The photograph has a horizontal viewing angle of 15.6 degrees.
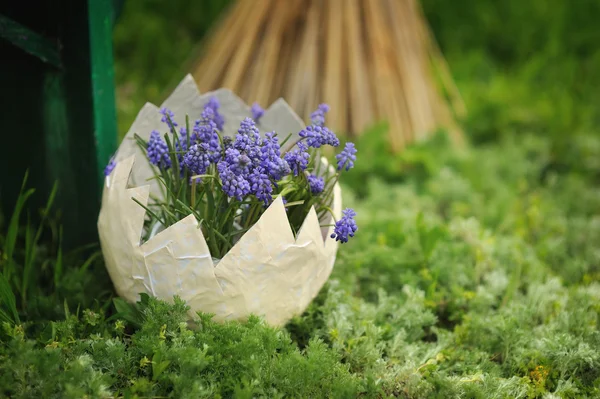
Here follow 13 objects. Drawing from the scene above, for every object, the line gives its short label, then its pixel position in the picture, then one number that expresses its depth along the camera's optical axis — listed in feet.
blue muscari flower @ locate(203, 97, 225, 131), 6.29
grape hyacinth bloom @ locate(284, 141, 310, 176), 6.03
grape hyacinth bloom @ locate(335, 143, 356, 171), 6.12
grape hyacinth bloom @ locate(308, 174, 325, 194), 6.09
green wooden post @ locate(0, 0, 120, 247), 6.36
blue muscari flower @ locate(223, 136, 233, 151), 6.06
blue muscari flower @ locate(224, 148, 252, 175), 5.94
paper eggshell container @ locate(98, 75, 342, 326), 5.95
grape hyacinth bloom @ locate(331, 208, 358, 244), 5.97
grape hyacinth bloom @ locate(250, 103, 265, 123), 6.38
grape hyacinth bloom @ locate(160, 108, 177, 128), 6.13
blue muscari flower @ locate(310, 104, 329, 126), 6.17
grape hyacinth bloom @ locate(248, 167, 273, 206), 5.94
